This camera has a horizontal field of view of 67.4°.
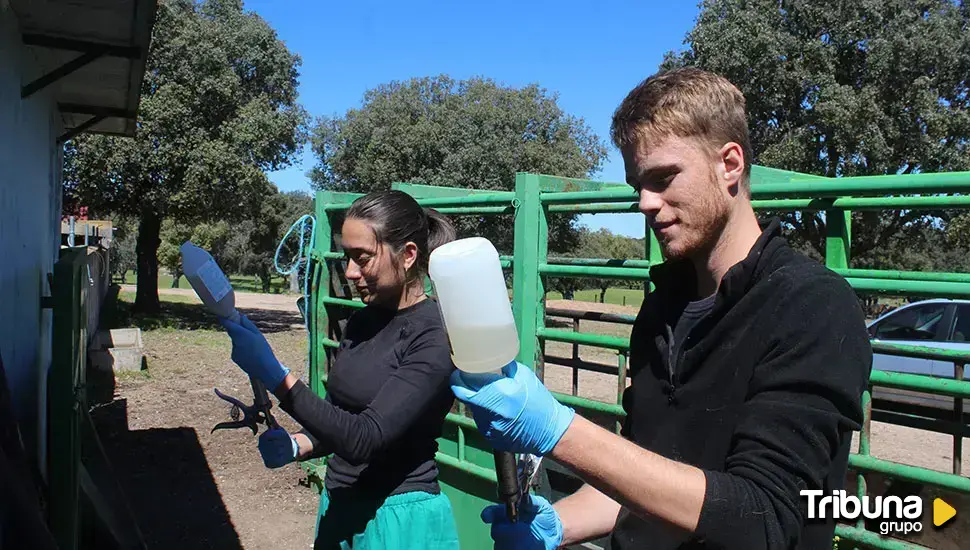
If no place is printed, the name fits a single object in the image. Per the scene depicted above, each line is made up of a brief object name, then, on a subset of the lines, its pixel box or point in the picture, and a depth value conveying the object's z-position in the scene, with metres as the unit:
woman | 2.09
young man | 1.20
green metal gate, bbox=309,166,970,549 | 2.32
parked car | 8.77
